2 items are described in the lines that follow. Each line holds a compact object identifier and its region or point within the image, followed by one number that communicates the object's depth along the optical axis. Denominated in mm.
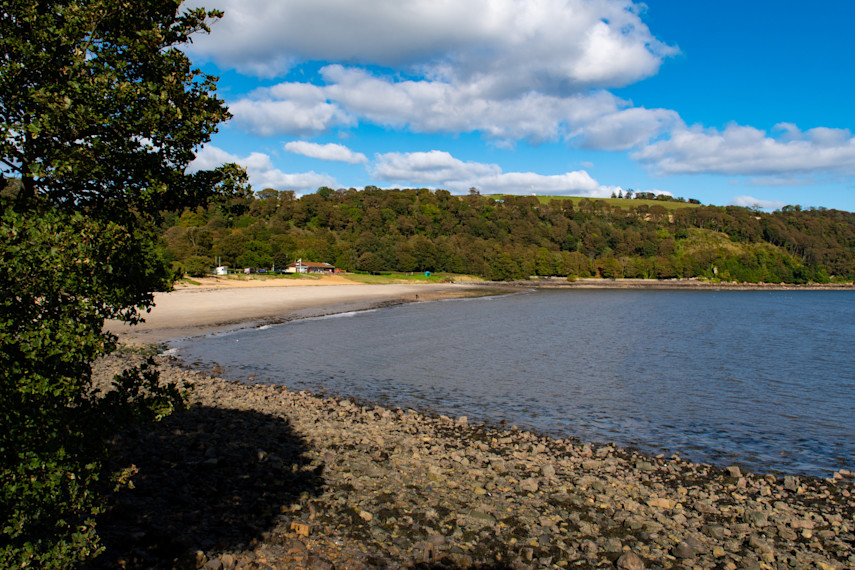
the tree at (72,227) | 4477
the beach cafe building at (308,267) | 137000
